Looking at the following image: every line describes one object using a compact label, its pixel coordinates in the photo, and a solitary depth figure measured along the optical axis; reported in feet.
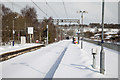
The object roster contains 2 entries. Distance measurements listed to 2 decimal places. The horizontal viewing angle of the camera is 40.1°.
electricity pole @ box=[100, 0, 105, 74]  28.78
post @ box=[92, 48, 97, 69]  33.32
